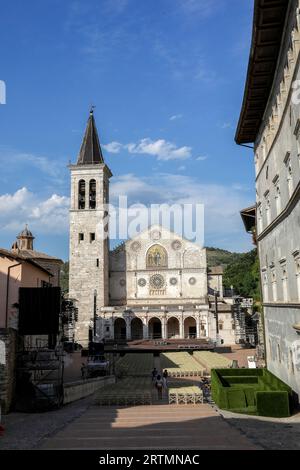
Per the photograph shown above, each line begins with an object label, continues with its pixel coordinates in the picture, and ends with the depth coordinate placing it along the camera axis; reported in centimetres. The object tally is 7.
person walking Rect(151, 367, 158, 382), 2768
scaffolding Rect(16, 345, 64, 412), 1897
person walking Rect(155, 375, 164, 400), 2133
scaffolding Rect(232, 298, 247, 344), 5834
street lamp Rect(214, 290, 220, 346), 5368
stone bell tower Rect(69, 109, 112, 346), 6116
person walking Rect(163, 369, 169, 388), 2448
